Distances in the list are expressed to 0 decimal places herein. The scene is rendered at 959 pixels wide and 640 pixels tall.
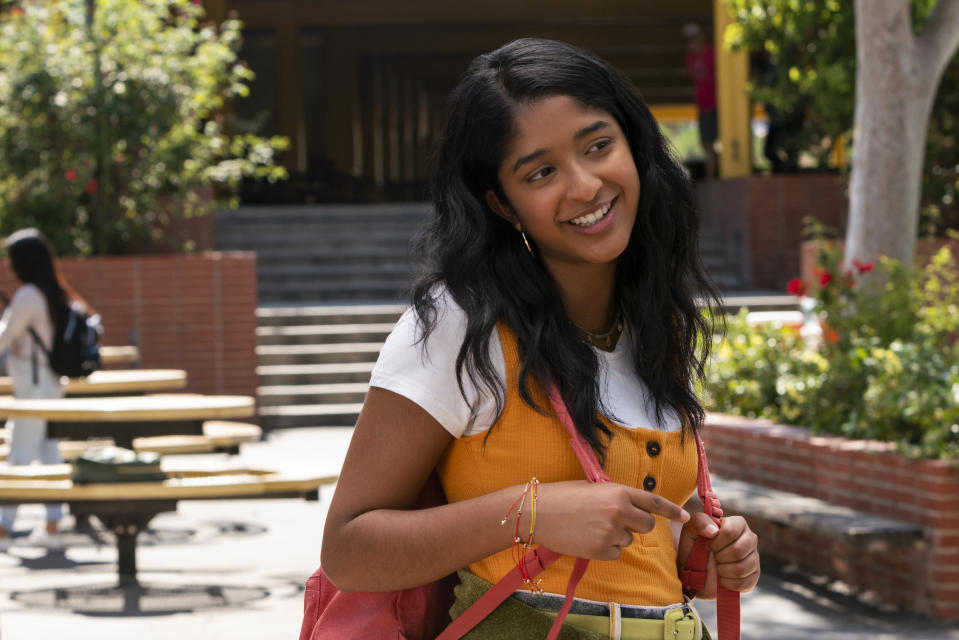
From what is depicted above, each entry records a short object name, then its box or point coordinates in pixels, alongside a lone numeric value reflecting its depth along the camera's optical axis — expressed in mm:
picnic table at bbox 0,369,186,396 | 9305
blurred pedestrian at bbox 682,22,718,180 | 18109
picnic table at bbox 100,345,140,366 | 10742
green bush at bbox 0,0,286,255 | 13109
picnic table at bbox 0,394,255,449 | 7645
